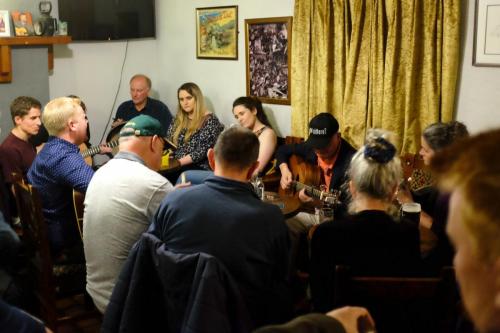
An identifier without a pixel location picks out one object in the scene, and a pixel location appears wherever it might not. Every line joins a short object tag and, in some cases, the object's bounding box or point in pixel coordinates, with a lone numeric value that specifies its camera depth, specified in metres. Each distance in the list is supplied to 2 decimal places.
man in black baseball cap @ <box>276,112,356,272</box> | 3.28
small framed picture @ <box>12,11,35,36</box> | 5.06
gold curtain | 3.59
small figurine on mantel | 5.14
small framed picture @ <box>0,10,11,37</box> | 4.98
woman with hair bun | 1.96
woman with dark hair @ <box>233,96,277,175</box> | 4.41
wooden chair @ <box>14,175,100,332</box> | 2.69
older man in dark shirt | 5.56
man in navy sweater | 2.00
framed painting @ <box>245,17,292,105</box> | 4.75
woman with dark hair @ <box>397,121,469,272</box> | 2.31
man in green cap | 2.46
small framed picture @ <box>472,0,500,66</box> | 3.33
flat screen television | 5.49
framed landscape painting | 5.28
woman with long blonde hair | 4.84
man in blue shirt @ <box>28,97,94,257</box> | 3.05
